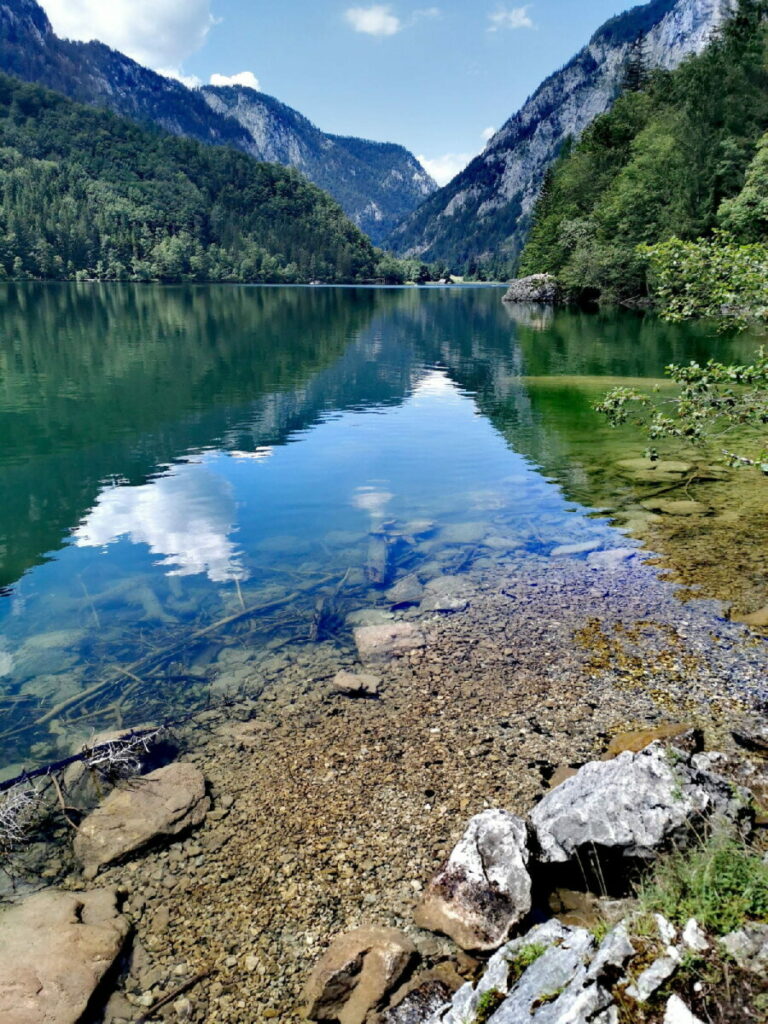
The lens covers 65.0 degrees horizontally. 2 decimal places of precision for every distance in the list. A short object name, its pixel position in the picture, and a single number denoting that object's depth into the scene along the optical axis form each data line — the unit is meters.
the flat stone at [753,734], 8.46
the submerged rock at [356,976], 5.53
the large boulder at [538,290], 124.56
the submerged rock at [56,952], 5.55
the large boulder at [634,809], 6.30
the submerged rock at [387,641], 11.71
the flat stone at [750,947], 4.04
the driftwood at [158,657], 10.27
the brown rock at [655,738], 7.99
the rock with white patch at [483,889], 6.00
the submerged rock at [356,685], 10.56
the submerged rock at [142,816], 7.55
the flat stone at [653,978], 4.01
